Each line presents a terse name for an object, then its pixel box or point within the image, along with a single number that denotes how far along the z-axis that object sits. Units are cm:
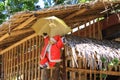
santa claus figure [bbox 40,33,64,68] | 745
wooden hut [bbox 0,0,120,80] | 787
